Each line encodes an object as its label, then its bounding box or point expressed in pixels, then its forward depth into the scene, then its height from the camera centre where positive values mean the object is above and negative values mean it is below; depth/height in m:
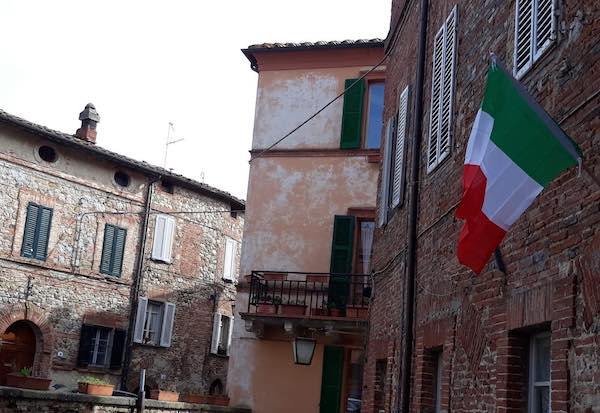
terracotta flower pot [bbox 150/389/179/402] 17.88 -0.19
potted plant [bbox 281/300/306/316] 16.45 +1.61
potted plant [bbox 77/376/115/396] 16.55 -0.14
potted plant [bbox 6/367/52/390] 16.06 -0.14
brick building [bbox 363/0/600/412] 4.62 +1.15
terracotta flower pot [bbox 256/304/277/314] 16.69 +1.60
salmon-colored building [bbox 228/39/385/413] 16.91 +3.39
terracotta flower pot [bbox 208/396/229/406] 17.58 -0.20
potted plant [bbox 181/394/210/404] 18.52 -0.22
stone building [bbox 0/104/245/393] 21.52 +3.13
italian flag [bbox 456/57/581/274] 4.11 +1.21
